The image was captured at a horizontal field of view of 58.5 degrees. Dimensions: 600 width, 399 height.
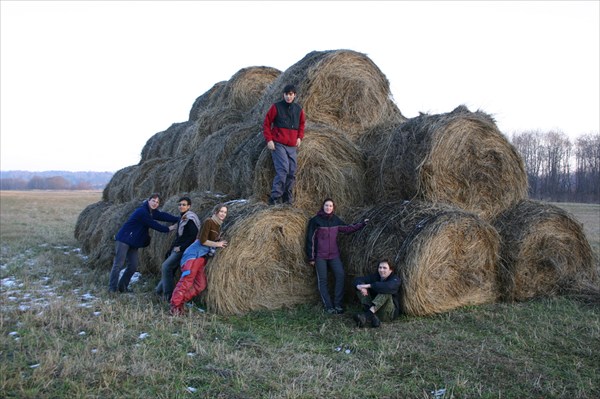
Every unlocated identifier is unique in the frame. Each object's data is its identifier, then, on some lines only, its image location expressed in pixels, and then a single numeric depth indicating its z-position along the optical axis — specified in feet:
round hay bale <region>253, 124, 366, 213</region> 26.94
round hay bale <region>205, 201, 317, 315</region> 23.88
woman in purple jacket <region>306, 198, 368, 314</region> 25.02
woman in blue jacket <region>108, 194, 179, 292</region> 28.50
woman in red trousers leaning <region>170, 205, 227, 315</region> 23.49
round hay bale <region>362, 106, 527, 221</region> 25.72
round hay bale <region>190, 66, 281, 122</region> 39.42
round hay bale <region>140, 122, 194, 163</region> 42.75
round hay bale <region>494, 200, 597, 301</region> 26.30
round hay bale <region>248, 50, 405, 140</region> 31.32
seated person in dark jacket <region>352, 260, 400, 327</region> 22.38
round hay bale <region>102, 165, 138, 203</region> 41.75
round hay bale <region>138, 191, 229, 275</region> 28.31
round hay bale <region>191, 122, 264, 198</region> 28.14
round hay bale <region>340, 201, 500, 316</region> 23.00
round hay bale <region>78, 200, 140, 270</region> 34.91
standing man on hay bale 25.84
